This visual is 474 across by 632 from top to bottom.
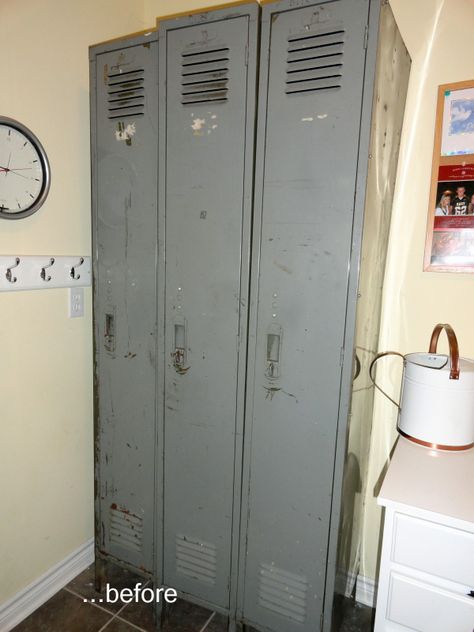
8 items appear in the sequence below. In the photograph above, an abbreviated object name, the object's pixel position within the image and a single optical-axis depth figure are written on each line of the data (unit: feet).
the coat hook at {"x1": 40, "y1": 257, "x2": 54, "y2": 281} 5.67
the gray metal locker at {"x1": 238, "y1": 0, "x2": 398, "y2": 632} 4.24
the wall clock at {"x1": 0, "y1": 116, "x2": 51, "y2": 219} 5.02
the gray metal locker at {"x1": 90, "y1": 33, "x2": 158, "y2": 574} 5.27
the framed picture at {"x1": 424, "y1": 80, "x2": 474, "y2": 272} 5.24
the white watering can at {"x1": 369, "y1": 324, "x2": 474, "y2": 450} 4.55
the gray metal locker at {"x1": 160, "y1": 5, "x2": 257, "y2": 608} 4.69
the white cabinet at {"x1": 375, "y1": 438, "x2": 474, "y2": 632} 3.60
